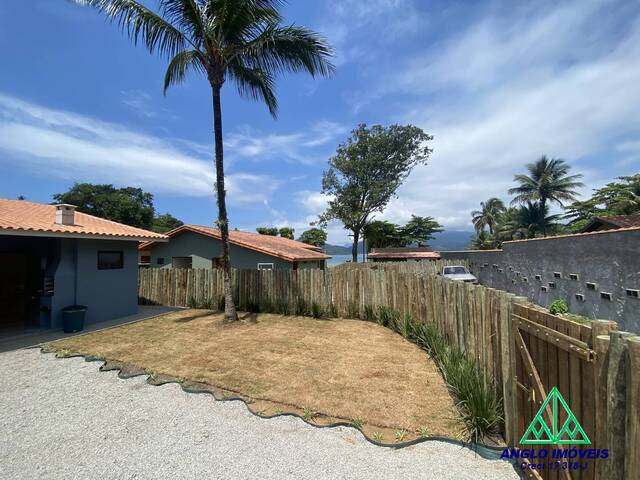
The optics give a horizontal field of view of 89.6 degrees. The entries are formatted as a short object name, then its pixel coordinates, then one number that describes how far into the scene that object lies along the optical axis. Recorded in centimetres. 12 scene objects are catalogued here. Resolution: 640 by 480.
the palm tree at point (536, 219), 3822
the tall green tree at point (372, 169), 3991
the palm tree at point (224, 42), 933
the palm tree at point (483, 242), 4866
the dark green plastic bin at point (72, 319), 968
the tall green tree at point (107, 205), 4309
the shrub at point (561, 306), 1072
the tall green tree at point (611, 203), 2709
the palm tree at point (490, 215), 5997
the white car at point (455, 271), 2143
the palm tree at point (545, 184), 3709
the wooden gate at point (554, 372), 226
